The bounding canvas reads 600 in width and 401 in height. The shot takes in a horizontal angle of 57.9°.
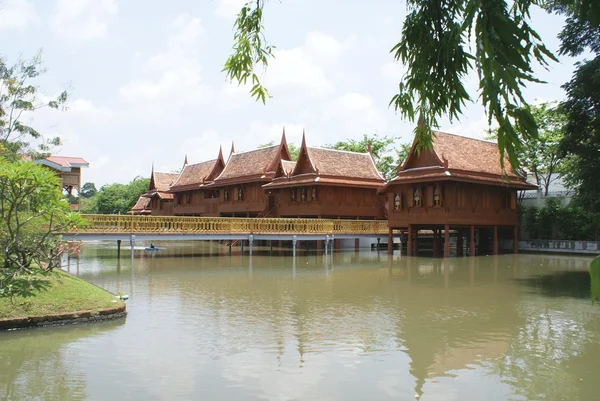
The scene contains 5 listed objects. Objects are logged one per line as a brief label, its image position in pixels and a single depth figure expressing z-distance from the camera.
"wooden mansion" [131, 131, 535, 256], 26.14
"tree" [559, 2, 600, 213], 15.77
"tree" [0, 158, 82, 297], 10.20
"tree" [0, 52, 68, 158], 23.23
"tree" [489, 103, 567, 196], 32.91
